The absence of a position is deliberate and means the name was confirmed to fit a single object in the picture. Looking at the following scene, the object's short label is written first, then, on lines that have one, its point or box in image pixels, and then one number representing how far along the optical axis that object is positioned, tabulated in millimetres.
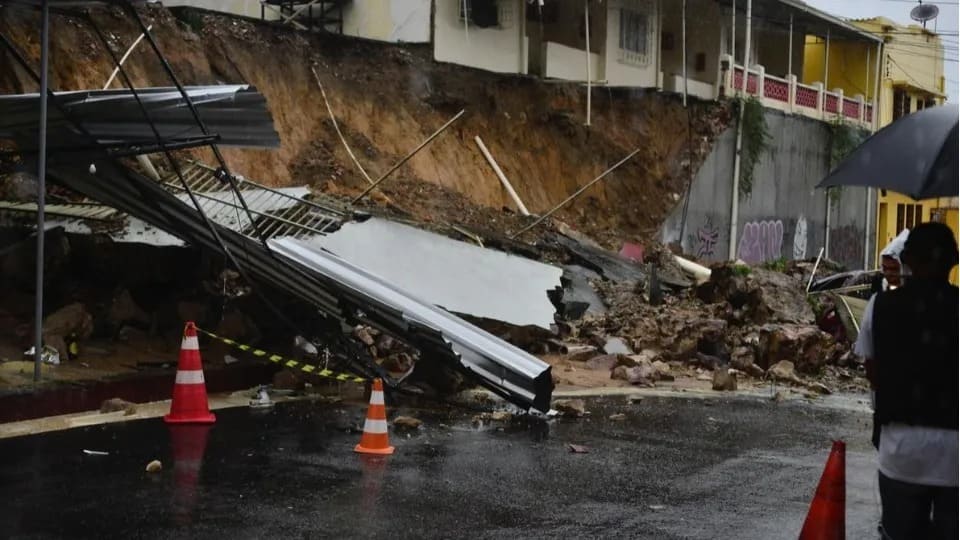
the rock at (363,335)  13516
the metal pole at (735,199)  32312
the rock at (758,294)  19469
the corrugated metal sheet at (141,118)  10492
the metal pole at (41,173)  9938
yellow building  41656
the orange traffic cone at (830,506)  5422
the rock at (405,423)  9977
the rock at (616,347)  17031
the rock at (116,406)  10016
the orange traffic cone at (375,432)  8734
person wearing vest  4246
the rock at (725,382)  14414
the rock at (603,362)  15555
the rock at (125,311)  12703
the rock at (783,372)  15508
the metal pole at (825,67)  37000
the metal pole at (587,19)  27338
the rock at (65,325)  11547
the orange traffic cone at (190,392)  9414
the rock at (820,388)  14828
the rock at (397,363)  13084
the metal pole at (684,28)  30016
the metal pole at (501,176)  26312
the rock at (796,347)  16375
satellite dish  36812
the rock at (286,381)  11852
